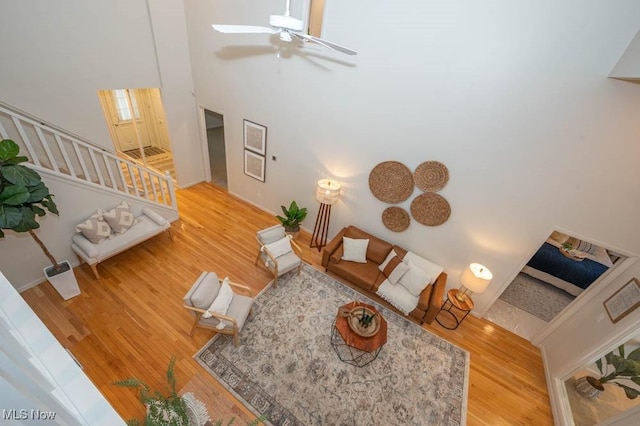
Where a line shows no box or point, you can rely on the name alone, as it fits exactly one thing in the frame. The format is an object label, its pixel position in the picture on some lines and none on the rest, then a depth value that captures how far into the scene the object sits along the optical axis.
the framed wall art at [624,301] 3.04
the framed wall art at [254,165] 5.71
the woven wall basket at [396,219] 4.48
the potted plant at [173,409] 2.16
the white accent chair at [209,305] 3.33
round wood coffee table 3.41
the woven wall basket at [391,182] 4.20
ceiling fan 2.35
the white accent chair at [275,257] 4.38
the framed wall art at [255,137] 5.34
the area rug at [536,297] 4.86
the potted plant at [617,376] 2.80
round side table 4.10
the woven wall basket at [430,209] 4.08
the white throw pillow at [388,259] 4.56
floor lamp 4.64
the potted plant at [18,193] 2.84
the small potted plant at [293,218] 5.36
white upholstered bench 3.98
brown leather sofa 4.09
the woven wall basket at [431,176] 3.90
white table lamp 3.80
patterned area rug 3.16
